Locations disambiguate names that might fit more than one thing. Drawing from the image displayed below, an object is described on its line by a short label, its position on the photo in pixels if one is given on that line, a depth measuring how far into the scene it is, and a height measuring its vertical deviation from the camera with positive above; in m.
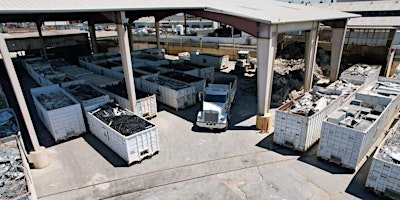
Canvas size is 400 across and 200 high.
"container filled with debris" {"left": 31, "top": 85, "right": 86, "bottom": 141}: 14.09 -5.00
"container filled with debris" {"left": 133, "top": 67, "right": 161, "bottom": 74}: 23.42 -4.36
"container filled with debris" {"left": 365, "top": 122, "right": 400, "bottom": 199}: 9.42 -5.84
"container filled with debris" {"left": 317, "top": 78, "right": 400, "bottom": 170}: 10.99 -5.07
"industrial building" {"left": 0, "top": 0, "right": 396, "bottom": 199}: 10.83 -6.53
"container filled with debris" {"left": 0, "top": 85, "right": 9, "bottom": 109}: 16.83 -4.87
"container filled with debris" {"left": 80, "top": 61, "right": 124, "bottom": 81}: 22.28 -4.33
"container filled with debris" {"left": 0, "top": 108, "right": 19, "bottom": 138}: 12.74 -5.01
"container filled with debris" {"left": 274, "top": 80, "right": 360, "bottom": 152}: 12.50 -4.99
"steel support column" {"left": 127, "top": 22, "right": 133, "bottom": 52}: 34.38 -1.53
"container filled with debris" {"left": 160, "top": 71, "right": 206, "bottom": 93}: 19.97 -4.61
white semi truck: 15.20 -5.27
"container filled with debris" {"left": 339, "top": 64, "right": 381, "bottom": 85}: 18.65 -4.44
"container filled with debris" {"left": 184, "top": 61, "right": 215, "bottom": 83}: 23.76 -4.77
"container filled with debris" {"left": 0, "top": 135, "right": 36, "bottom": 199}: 8.52 -5.30
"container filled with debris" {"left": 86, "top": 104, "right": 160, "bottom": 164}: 12.11 -5.31
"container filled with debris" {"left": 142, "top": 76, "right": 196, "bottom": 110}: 18.39 -5.07
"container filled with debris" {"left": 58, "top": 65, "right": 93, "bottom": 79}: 23.15 -4.31
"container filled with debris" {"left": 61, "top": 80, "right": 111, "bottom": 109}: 15.73 -4.51
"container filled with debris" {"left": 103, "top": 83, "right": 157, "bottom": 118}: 16.56 -5.05
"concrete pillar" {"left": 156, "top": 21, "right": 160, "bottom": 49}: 32.60 -1.95
